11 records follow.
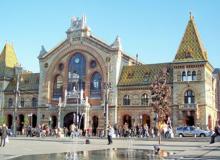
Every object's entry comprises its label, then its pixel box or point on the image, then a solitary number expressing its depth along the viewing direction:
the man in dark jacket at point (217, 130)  21.69
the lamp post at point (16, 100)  57.52
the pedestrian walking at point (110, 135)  29.16
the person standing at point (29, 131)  49.69
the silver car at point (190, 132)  41.01
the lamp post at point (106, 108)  47.55
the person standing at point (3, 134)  25.09
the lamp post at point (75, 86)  54.62
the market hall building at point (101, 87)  48.16
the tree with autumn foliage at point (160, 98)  30.96
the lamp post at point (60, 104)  53.86
